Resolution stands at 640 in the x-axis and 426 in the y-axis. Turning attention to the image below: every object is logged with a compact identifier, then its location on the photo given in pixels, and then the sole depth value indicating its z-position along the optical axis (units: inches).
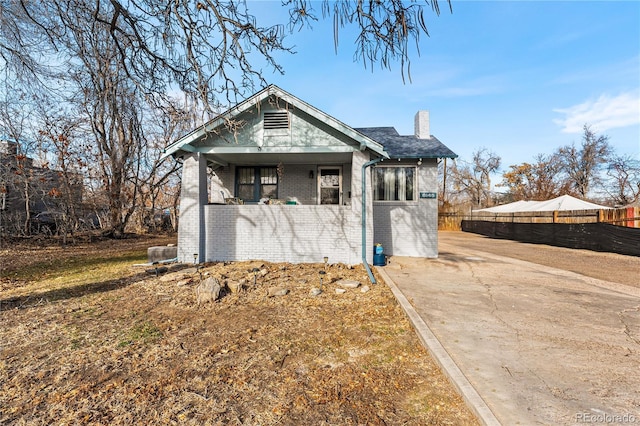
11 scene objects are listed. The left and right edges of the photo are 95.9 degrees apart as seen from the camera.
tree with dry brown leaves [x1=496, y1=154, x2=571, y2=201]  1353.3
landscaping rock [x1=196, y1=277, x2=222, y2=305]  211.5
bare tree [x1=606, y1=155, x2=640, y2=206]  1203.6
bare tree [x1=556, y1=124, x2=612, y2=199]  1284.4
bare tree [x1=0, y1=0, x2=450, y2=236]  110.0
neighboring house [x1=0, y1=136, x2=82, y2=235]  453.1
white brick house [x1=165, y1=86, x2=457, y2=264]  344.5
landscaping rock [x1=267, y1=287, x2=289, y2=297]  231.1
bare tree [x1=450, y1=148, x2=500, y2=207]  1718.8
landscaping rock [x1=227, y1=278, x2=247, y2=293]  234.2
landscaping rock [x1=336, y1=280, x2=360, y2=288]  254.5
